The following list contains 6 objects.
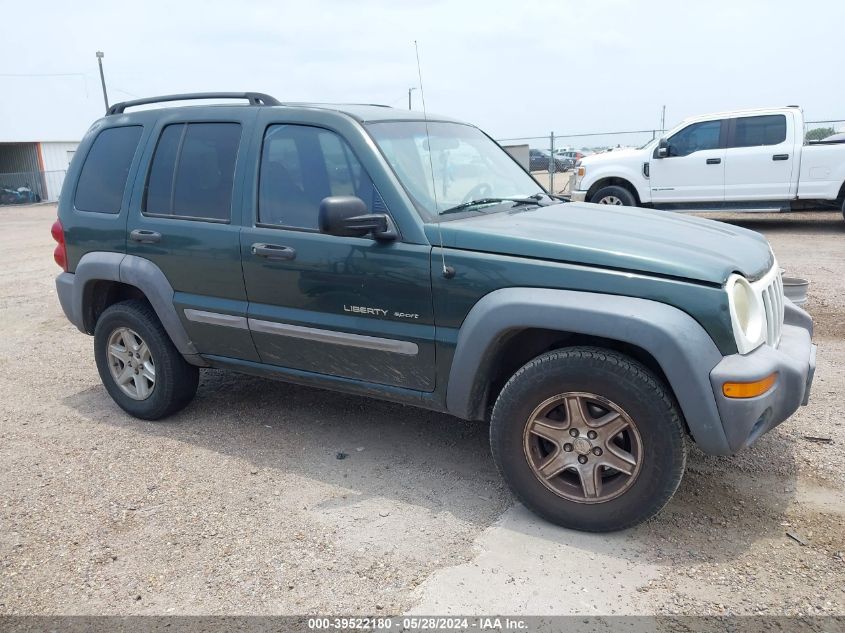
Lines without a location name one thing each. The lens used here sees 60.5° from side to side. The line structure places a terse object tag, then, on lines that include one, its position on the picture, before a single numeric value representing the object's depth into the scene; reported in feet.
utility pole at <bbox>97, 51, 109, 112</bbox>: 107.66
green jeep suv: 9.84
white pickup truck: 37.17
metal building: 108.78
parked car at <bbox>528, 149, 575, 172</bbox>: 75.92
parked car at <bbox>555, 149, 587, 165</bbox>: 93.66
